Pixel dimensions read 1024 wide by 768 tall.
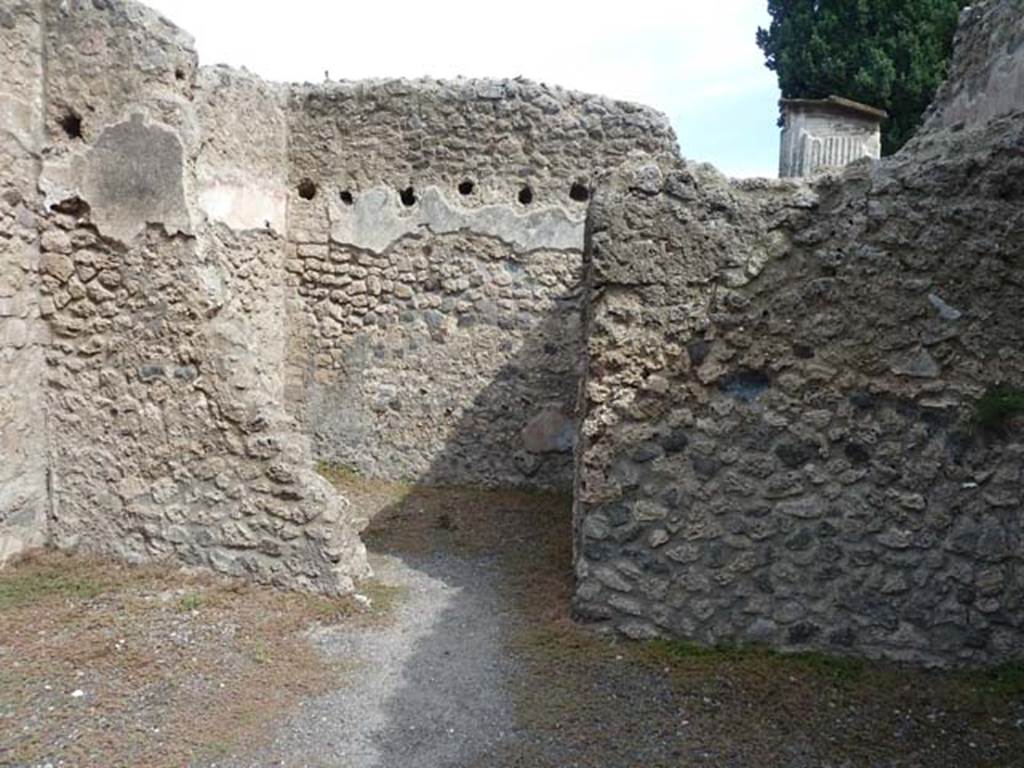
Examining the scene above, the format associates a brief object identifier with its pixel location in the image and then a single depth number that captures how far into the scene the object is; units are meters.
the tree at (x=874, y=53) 16.89
